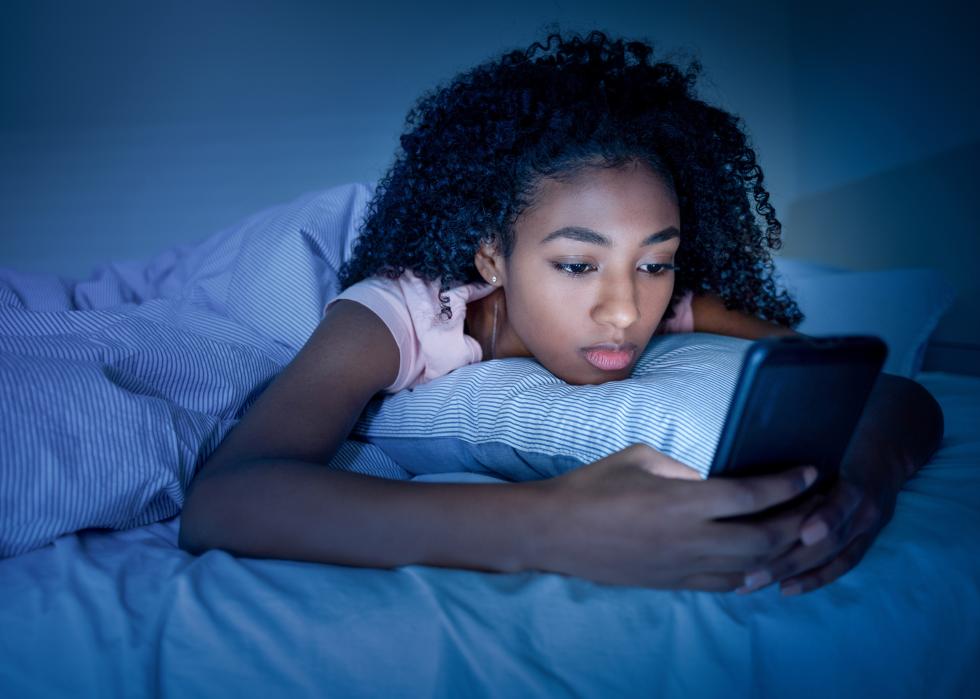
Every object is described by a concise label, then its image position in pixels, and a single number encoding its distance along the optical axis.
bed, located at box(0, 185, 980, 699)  0.51
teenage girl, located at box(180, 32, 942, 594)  0.56
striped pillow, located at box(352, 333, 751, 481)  0.70
